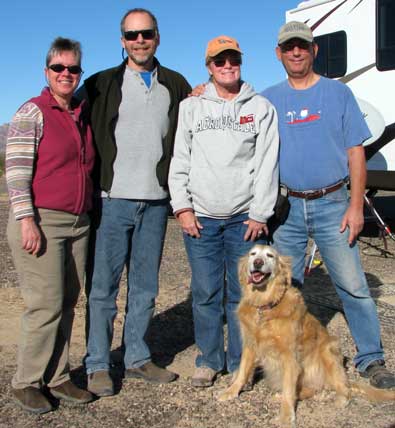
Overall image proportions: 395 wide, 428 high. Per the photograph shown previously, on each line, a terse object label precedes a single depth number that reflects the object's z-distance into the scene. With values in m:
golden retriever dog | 3.69
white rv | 9.43
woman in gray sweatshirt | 3.78
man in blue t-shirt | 3.96
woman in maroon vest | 3.34
